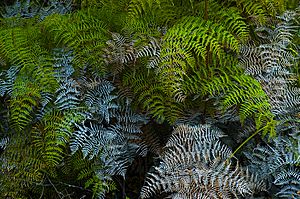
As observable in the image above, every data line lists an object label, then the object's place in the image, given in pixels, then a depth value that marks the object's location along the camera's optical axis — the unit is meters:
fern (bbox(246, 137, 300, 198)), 2.11
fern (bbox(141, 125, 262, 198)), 1.98
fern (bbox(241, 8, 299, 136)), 2.30
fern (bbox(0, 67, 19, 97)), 2.33
